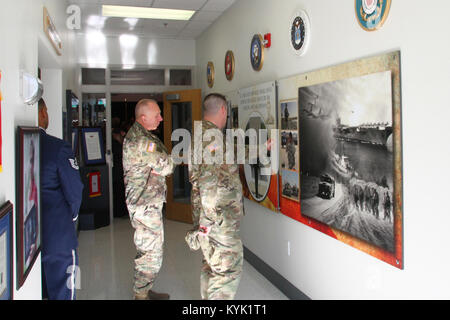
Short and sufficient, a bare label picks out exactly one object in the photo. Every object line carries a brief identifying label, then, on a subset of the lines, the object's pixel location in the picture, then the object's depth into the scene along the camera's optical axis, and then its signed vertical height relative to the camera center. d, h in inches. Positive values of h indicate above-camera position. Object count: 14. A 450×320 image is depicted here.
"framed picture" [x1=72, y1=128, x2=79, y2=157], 228.6 +12.7
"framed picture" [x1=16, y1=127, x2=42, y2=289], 70.7 -8.7
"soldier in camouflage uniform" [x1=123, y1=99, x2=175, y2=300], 132.3 -12.9
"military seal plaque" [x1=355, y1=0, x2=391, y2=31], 86.8 +33.4
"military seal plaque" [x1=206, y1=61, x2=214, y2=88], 237.9 +52.5
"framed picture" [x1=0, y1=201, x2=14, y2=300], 57.2 -14.3
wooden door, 264.1 -6.9
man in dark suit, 96.7 -14.1
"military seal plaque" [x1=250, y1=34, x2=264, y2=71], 157.8 +44.1
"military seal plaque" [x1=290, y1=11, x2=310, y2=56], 121.2 +40.2
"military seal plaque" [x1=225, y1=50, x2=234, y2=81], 198.2 +48.2
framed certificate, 249.0 +8.4
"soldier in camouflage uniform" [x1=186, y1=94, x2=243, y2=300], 112.8 -17.6
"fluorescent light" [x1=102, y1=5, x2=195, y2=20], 209.8 +81.9
